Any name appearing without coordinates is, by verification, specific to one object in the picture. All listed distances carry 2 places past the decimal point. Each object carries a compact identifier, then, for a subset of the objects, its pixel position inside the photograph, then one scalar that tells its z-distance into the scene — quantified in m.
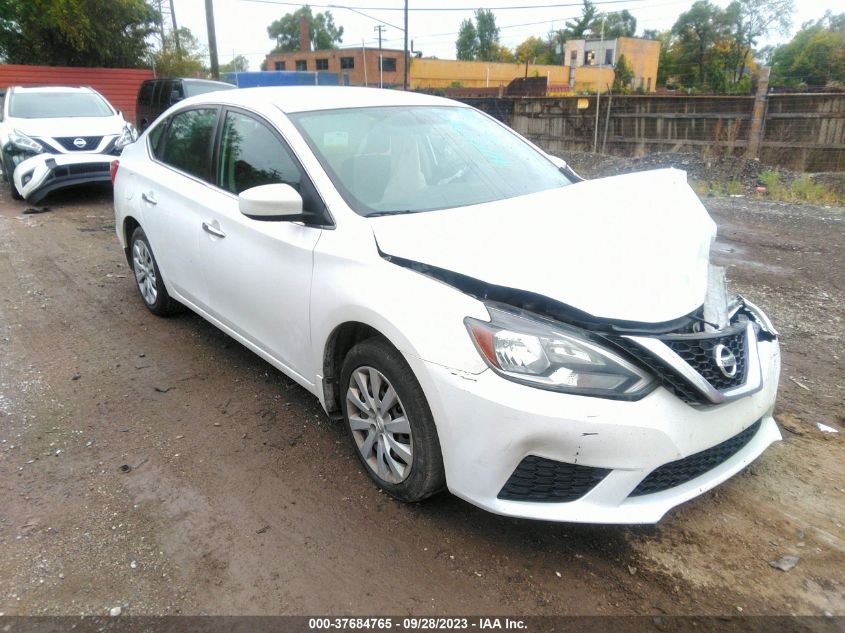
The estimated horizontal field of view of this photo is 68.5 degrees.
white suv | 9.19
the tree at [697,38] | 65.81
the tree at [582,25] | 81.69
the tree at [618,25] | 81.56
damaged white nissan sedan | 2.20
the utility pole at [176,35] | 29.09
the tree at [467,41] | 95.19
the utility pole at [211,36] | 23.81
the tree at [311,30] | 99.91
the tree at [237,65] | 84.62
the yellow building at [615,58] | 60.19
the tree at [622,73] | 52.77
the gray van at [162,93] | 13.70
